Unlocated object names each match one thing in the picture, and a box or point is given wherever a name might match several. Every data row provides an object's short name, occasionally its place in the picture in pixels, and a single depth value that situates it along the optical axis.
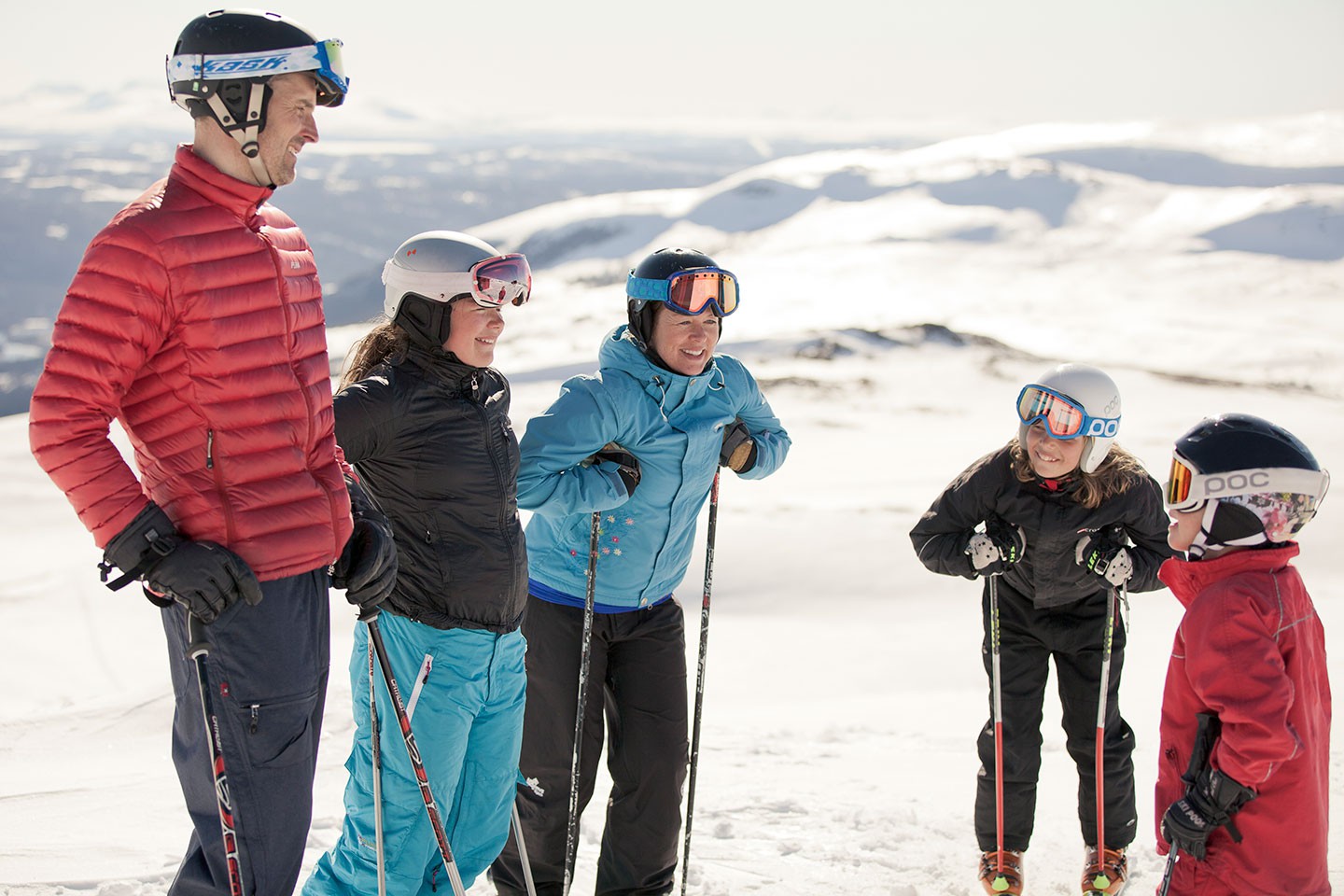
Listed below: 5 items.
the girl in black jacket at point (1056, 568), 3.79
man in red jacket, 2.20
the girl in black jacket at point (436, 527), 3.09
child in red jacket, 2.71
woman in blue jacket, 3.67
